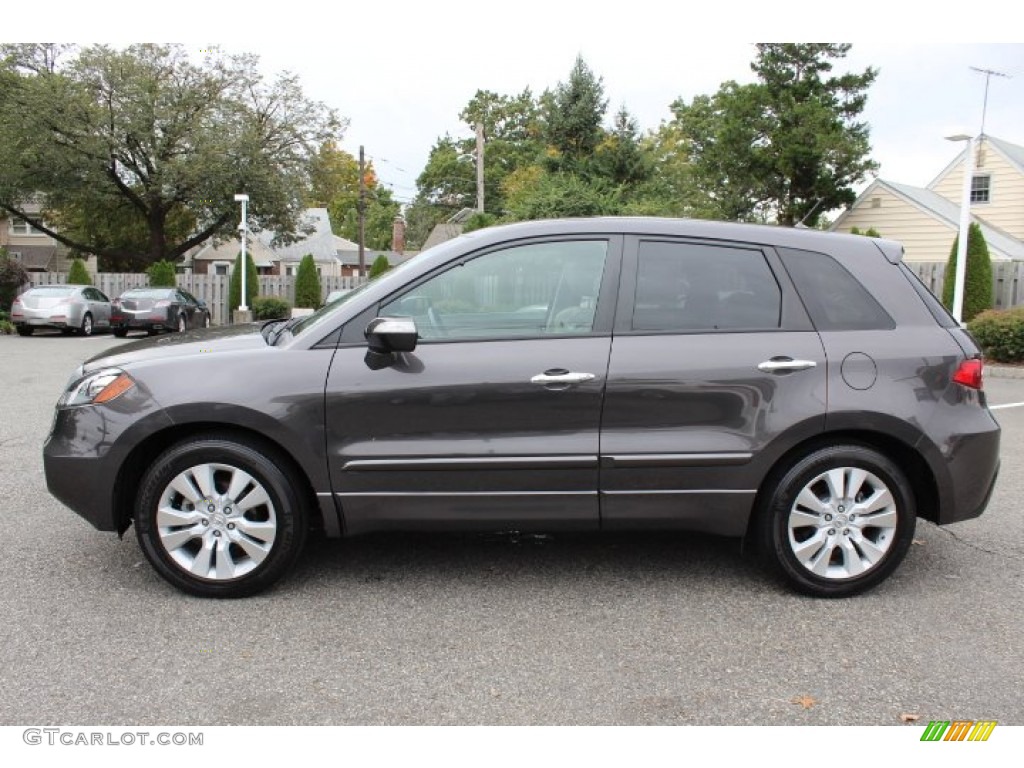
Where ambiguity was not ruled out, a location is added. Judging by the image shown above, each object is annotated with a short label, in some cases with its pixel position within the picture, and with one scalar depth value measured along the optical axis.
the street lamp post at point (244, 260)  23.31
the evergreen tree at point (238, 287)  28.22
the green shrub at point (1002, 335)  13.43
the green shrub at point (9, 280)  24.55
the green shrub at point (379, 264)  34.83
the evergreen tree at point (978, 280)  18.59
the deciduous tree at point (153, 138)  30.69
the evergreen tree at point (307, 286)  29.45
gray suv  3.69
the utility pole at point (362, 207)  44.23
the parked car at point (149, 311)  21.72
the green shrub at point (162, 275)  27.80
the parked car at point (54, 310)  21.03
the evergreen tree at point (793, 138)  28.84
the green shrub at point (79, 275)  27.61
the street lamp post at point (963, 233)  14.17
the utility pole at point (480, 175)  39.03
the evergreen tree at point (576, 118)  26.42
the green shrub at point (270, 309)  26.56
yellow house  26.08
